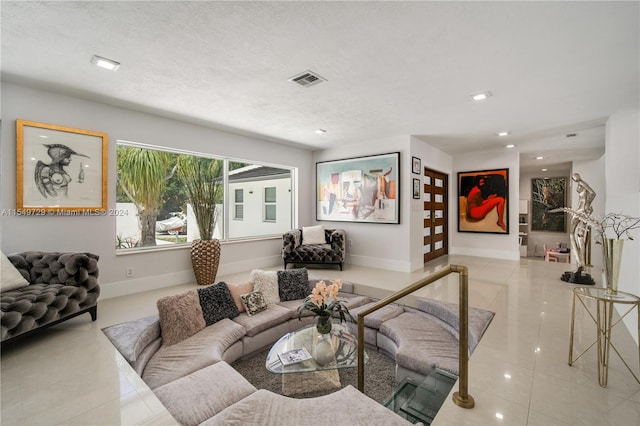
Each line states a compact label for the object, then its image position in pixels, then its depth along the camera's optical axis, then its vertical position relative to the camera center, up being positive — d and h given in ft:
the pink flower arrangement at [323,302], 8.57 -2.81
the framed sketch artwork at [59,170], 10.32 +1.67
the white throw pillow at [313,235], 18.48 -1.51
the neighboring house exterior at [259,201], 18.08 +0.79
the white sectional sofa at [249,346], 5.15 -3.91
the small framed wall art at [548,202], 29.37 +1.09
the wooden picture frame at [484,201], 21.11 +0.88
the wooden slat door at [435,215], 20.03 -0.20
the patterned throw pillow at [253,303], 10.77 -3.53
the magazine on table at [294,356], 7.59 -4.01
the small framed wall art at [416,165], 17.18 +2.97
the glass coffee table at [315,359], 7.52 -4.07
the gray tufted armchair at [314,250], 17.34 -2.38
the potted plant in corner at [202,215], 14.40 -0.15
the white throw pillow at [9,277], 8.30 -1.96
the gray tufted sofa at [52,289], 7.63 -2.35
